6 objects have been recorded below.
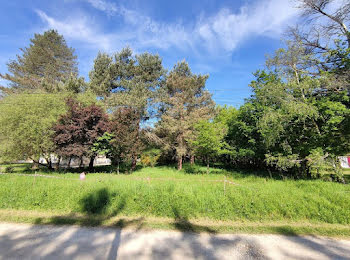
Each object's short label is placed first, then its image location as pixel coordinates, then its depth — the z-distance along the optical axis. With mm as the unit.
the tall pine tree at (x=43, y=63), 23266
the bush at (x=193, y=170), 16662
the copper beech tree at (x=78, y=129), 12470
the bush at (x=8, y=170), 12607
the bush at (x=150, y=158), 23000
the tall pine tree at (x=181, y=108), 18438
